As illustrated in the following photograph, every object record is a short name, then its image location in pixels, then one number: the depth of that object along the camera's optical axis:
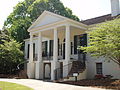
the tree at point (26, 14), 31.25
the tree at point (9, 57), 22.02
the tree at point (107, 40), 10.88
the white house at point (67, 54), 15.34
